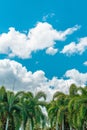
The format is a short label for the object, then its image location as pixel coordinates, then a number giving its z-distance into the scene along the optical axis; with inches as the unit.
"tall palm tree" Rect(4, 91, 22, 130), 2071.9
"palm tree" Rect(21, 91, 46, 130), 2097.7
